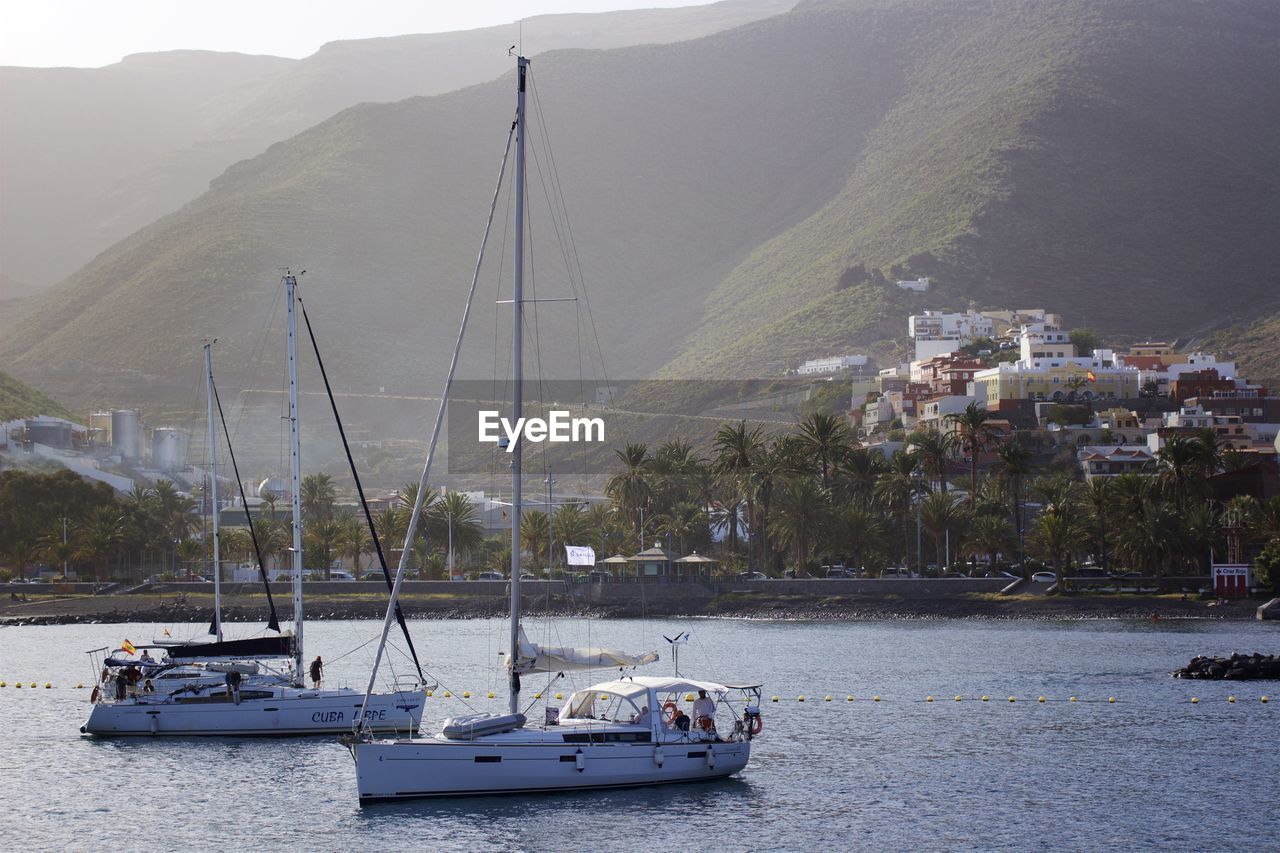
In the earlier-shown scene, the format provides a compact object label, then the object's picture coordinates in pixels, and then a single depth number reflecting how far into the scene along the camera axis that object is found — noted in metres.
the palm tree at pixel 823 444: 136.00
